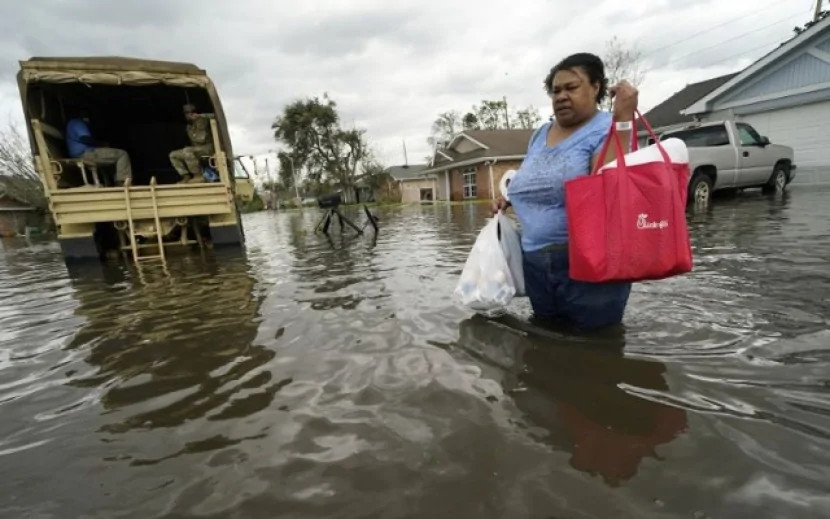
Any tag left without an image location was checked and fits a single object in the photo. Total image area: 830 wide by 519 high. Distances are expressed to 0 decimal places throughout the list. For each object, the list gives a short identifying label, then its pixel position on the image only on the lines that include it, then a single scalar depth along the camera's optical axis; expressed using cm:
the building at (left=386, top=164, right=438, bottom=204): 4052
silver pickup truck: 988
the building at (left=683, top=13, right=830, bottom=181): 1296
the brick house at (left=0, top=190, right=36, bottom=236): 2633
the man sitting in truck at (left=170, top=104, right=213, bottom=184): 760
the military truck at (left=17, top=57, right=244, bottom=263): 639
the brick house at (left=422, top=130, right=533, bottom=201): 2562
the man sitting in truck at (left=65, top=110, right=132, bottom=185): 699
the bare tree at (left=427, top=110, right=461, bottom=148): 5238
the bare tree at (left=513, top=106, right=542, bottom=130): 4581
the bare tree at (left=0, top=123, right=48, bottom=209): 2484
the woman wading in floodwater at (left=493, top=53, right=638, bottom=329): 220
